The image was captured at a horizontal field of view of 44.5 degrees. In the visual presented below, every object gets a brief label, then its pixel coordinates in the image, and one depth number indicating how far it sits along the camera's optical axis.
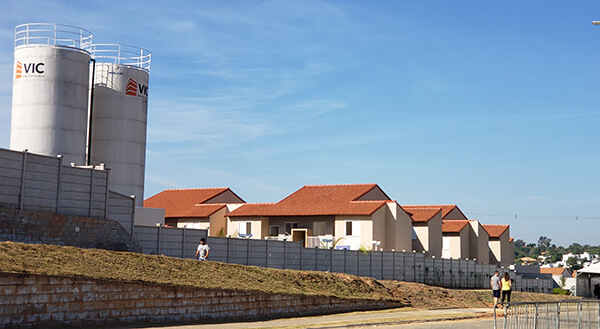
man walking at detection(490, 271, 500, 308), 30.42
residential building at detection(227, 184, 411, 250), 58.34
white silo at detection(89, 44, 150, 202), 43.12
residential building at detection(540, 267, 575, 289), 104.94
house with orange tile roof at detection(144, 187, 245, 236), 64.38
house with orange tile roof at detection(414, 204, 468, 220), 76.06
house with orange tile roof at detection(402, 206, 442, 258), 65.12
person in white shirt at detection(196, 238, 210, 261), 31.44
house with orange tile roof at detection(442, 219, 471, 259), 71.62
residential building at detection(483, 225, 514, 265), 80.50
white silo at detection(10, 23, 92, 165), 38.75
